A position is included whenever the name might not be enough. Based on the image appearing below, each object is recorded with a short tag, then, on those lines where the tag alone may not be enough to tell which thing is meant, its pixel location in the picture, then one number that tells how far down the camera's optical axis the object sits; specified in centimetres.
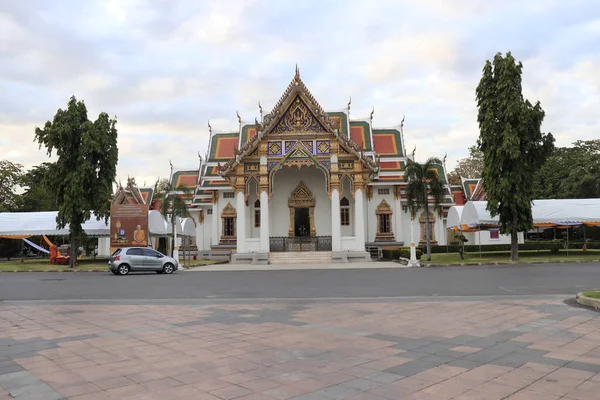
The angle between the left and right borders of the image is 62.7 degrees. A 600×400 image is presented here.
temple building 3191
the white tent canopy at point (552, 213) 3120
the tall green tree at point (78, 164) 2958
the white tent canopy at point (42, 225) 3512
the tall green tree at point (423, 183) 2944
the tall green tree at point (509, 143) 2773
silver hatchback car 2405
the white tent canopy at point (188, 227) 3780
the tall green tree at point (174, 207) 2912
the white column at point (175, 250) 2886
